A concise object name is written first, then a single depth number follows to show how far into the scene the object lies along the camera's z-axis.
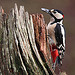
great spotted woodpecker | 5.94
